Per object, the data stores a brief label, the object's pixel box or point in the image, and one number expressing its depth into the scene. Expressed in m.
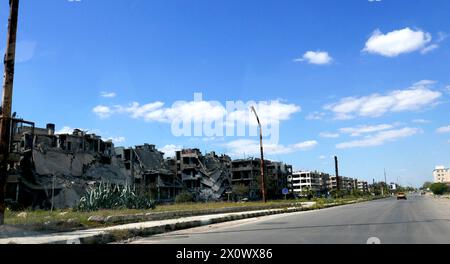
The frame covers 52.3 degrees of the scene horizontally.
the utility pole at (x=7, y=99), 15.84
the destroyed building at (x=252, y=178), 120.97
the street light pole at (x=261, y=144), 41.12
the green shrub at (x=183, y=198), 81.18
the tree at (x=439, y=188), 153.98
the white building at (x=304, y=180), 191.62
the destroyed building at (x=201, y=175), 114.00
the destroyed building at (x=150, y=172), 95.81
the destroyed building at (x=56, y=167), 61.73
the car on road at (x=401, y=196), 93.19
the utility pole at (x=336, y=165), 96.90
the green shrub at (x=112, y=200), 31.20
